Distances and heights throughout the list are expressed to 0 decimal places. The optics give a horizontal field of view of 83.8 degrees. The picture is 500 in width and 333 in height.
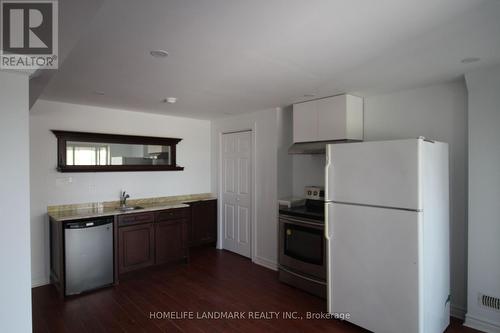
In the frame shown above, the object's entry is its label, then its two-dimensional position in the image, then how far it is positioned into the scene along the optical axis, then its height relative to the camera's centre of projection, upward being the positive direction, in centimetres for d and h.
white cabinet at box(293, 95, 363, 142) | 326 +53
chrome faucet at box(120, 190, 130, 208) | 411 -52
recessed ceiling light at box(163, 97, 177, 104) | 345 +80
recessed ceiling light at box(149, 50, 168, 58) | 203 +81
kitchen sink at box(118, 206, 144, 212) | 382 -64
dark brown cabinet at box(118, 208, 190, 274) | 366 -106
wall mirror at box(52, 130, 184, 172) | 367 +16
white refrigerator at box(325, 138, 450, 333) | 220 -63
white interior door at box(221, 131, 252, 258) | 458 -50
